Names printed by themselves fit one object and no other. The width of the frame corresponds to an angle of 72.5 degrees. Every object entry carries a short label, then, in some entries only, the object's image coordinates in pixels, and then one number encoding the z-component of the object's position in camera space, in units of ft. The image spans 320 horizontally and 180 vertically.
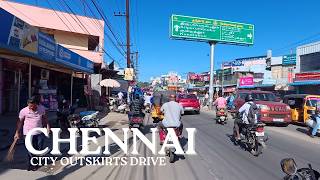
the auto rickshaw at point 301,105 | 40.27
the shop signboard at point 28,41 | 19.27
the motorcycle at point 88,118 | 29.36
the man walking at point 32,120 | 15.62
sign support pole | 76.98
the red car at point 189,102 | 56.63
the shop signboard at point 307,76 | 66.18
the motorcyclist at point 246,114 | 21.56
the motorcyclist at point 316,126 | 31.30
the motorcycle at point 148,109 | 59.09
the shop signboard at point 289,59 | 111.49
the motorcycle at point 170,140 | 18.54
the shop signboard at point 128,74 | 64.11
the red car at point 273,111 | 38.53
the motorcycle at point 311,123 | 31.63
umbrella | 61.39
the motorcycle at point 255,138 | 20.88
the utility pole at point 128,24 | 65.51
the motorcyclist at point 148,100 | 59.07
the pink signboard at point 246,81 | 116.46
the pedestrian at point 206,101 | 86.64
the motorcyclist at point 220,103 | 39.79
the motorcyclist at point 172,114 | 19.42
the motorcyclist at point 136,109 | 32.01
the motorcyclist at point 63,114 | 29.26
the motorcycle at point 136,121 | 31.93
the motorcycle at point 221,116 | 40.04
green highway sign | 74.44
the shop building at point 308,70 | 67.59
